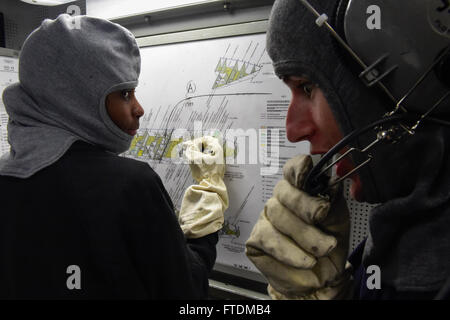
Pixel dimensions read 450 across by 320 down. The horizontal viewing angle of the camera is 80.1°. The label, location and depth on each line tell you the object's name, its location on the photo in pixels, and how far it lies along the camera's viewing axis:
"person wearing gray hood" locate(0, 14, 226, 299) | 0.65
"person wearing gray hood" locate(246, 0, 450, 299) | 0.48
